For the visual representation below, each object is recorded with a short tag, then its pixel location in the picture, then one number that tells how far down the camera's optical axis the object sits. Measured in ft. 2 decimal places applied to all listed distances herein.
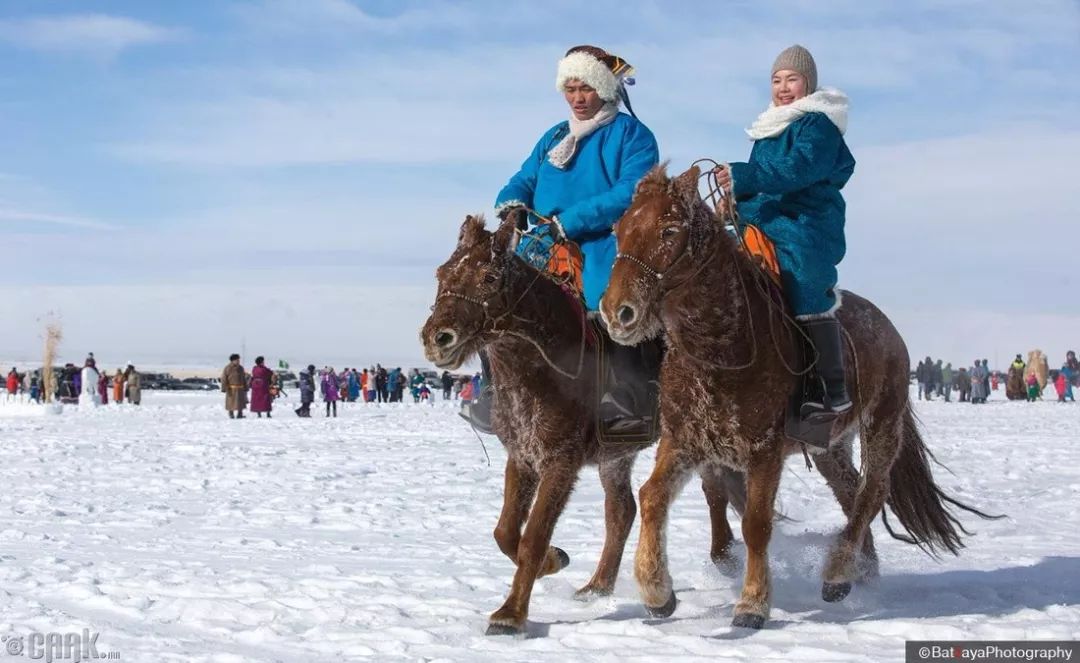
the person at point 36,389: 153.11
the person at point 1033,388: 138.31
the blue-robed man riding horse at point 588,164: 21.91
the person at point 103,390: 143.91
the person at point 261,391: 102.73
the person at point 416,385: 158.71
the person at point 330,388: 112.98
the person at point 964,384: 143.02
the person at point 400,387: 155.10
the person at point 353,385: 159.80
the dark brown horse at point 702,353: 17.90
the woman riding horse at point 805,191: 20.30
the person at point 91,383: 131.54
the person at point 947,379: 147.64
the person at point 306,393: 106.32
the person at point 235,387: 101.96
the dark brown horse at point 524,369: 19.03
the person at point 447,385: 167.84
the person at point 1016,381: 140.15
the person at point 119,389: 150.00
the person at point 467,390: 136.46
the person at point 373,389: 151.94
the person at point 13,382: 157.74
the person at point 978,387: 134.31
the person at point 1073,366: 151.64
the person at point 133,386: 139.44
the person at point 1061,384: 134.10
